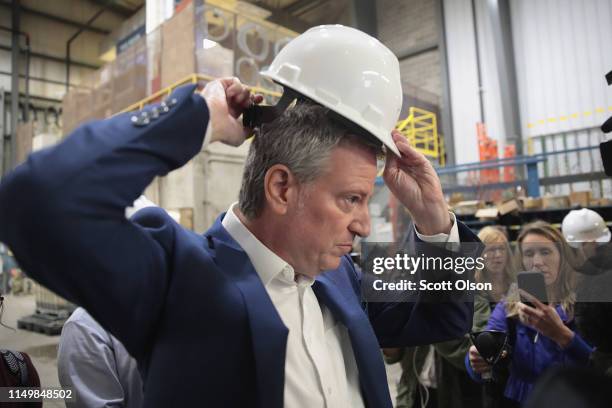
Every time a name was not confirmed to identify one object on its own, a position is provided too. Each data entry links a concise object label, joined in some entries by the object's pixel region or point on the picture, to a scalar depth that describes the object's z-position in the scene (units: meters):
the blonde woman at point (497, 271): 1.13
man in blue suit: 0.59
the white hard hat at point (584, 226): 2.26
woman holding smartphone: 1.16
